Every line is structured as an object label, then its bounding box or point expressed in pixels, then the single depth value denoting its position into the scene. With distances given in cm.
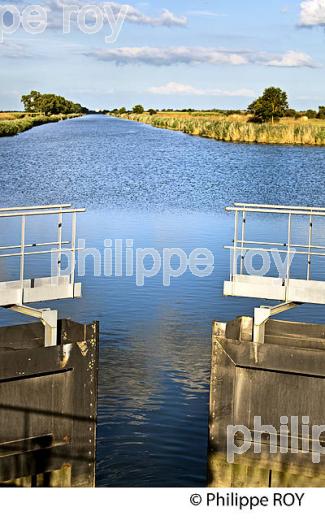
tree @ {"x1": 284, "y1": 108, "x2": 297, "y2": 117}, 11218
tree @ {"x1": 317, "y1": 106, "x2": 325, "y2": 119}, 11294
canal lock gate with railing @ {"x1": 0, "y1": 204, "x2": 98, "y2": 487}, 1082
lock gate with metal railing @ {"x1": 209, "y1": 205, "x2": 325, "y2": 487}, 1112
